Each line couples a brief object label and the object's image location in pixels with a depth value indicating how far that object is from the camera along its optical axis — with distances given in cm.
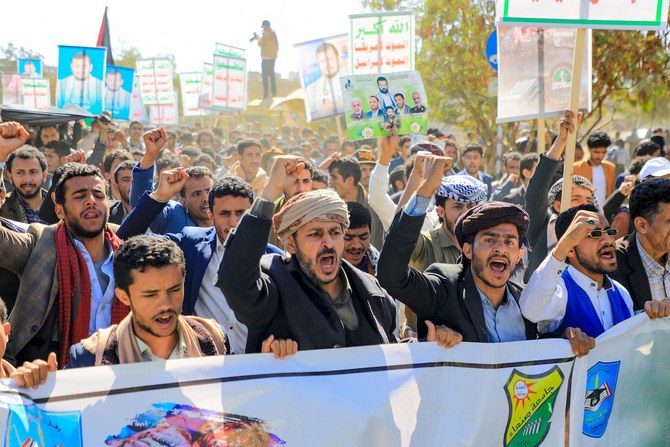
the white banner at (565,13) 521
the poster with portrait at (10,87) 2290
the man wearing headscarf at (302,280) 296
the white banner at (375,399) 272
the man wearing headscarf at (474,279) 315
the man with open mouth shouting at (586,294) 325
